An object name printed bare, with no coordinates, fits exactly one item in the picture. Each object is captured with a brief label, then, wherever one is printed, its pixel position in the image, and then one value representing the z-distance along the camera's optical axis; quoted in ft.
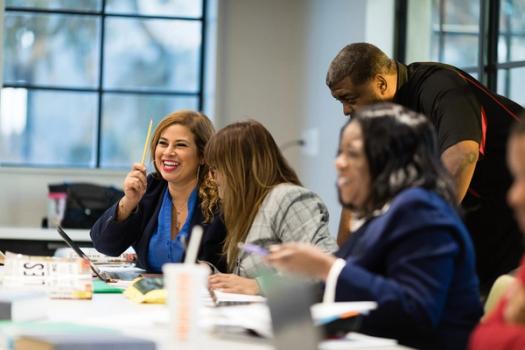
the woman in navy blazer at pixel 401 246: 15.02
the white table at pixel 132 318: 14.87
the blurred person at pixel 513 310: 12.92
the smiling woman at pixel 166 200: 19.62
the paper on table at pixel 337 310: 14.63
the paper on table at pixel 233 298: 16.74
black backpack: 28.73
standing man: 18.57
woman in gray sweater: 18.04
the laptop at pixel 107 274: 18.41
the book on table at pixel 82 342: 13.88
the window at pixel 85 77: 32.80
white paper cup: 13.11
